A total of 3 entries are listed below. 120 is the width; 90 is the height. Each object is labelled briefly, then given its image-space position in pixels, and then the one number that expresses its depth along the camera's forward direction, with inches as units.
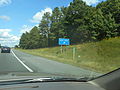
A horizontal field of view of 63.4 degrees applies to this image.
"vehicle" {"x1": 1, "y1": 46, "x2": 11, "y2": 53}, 806.3
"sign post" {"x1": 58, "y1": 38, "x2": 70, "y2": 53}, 576.9
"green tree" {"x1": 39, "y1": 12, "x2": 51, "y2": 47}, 1724.1
